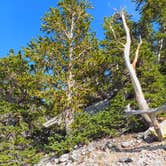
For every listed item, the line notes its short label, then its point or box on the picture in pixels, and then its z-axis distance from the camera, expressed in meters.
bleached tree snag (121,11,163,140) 7.17
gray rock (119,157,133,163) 6.81
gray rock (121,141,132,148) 7.84
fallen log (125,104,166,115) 6.64
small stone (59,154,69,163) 8.29
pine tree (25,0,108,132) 10.54
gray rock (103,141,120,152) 7.79
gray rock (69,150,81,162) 7.95
